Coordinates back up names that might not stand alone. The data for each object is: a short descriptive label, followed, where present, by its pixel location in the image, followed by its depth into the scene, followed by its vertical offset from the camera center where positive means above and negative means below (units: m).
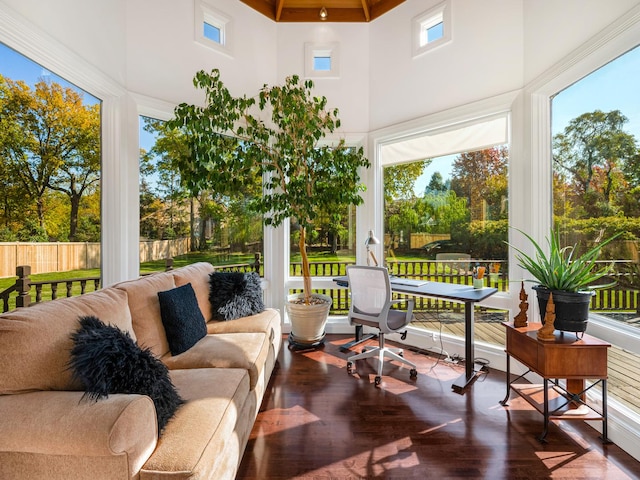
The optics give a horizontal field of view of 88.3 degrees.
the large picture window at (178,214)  3.31 +0.25
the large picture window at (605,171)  2.15 +0.47
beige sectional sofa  1.15 -0.71
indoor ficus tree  3.27 +0.83
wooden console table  2.04 -0.84
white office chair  2.94 -0.67
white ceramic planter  3.68 -0.97
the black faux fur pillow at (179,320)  2.24 -0.59
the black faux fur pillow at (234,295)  2.93 -0.54
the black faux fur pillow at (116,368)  1.31 -0.54
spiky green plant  2.12 -0.25
